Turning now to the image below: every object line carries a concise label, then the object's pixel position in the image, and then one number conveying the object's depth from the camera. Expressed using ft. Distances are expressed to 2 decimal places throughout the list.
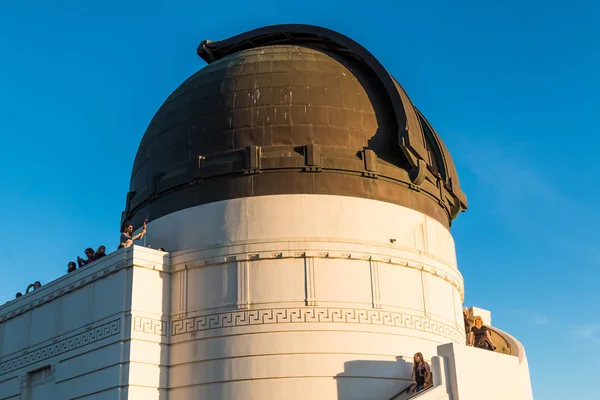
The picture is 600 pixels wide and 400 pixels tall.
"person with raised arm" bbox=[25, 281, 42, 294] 76.65
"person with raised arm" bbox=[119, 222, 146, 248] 69.26
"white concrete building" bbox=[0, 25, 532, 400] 62.85
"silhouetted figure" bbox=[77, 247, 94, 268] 72.18
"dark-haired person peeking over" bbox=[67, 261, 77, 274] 73.75
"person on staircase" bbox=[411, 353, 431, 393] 60.49
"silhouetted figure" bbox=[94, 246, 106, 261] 71.67
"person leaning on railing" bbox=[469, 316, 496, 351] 76.23
